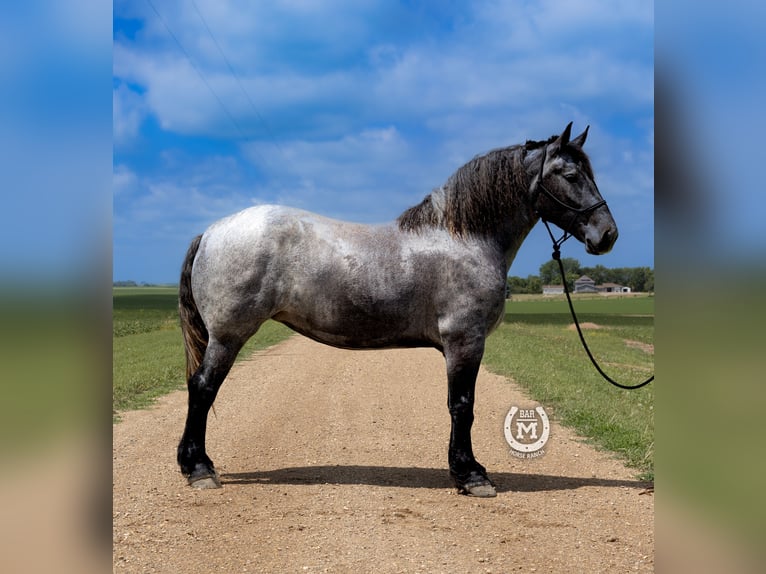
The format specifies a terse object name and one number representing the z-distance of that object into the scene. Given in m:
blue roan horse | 5.69
